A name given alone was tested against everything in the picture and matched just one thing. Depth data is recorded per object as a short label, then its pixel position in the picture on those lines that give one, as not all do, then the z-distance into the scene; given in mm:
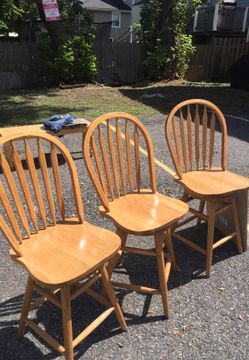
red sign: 10508
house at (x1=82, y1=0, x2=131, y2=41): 26703
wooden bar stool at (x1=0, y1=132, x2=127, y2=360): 1858
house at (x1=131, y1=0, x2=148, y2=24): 26664
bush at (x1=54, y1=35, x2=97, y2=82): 11172
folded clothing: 4711
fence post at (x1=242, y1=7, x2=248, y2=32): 16355
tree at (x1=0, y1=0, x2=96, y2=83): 11195
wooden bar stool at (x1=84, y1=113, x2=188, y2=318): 2248
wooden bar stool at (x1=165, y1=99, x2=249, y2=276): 2733
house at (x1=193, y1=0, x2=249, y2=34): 16406
